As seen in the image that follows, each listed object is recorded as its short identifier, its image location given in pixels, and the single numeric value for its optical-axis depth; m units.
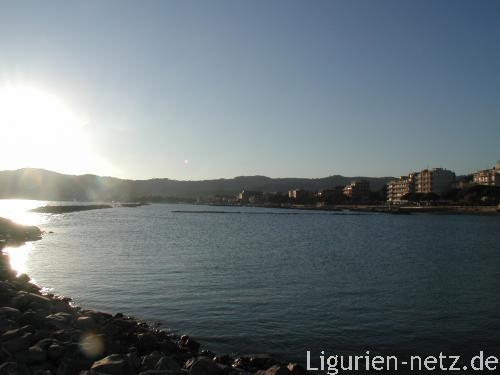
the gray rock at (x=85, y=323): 10.02
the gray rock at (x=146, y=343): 9.34
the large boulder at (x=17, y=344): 8.03
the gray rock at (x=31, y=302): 11.15
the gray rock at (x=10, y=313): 10.03
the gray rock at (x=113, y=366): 7.31
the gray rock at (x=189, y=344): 10.00
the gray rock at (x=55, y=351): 8.05
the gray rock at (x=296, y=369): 8.28
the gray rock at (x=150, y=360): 7.85
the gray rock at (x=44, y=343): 8.32
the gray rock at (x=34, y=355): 7.79
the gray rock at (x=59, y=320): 9.81
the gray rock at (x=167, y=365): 7.69
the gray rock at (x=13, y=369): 7.01
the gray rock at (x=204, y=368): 7.62
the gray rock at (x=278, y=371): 7.60
